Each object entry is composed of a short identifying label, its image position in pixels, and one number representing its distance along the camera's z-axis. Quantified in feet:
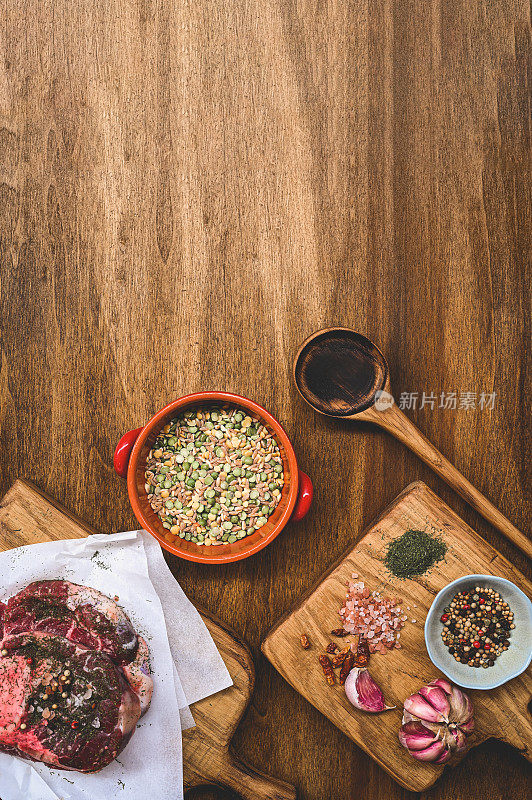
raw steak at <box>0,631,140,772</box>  1.99
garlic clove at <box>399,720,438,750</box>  2.06
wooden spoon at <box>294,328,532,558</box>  2.20
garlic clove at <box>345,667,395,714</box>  2.11
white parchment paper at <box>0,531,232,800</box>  2.09
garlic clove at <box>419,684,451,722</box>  2.06
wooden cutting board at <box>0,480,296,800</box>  2.14
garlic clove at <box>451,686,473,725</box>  2.07
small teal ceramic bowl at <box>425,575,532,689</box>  2.09
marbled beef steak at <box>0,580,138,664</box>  2.07
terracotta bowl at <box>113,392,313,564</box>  2.09
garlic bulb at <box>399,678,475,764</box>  2.06
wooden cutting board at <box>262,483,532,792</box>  2.15
